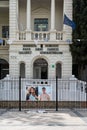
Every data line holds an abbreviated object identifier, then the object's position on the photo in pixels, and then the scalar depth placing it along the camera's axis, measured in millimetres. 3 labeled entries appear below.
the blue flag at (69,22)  17792
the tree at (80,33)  18981
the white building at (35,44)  19752
